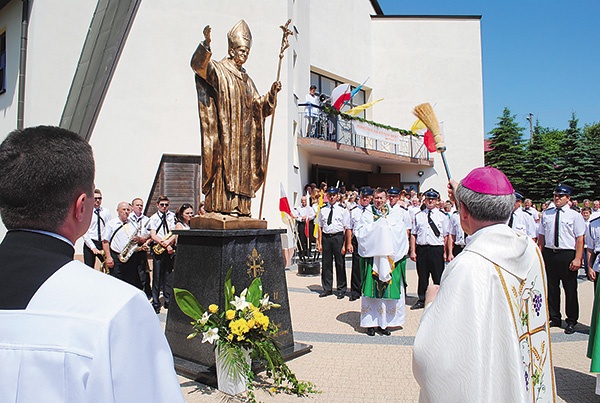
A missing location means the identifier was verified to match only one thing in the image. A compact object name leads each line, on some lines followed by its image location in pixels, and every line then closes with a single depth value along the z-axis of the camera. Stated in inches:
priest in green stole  259.1
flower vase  164.2
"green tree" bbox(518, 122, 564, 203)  1261.1
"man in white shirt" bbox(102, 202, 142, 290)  301.9
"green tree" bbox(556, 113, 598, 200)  1174.3
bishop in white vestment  79.5
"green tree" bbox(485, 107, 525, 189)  1298.0
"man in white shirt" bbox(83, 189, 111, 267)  302.2
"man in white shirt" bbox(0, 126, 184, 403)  43.8
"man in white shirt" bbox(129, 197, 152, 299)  307.1
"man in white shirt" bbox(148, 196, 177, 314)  317.1
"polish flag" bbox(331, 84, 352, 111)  700.0
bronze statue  205.9
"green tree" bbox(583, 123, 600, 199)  1176.8
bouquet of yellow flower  163.3
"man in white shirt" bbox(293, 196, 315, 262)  538.9
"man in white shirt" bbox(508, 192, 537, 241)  395.2
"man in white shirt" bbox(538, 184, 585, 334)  271.9
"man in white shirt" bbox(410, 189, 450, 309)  339.3
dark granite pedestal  187.0
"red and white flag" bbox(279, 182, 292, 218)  487.8
